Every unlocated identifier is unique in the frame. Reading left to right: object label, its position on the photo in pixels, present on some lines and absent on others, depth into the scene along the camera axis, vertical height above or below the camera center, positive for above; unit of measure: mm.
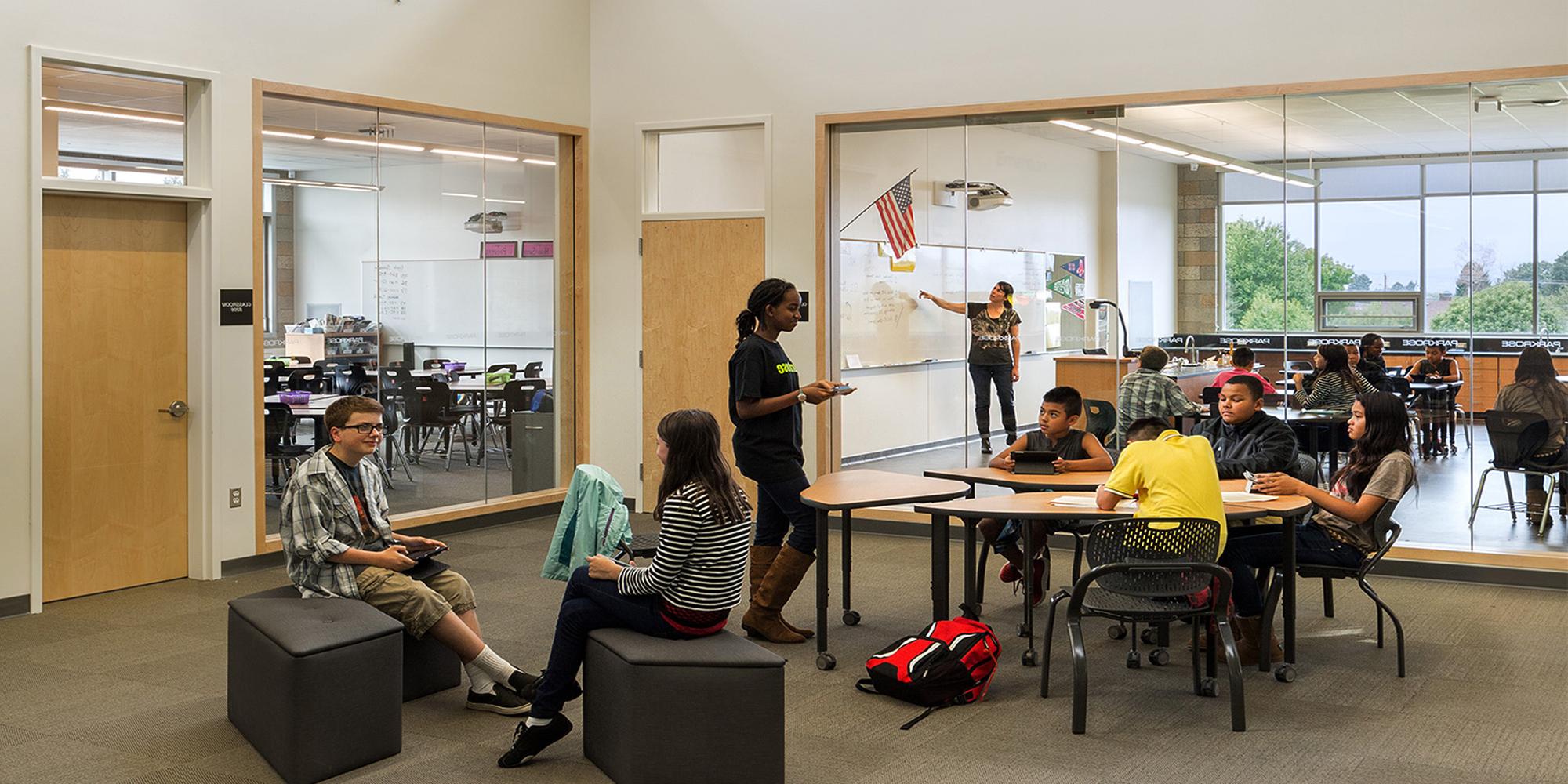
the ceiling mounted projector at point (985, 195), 8938 +1205
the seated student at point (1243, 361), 8008 +80
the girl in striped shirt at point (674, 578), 4285 -661
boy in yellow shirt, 4844 -380
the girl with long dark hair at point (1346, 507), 5465 -543
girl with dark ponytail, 5934 -218
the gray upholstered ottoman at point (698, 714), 4129 -1053
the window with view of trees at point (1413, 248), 7293 +730
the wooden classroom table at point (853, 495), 5617 -517
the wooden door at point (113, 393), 7082 -94
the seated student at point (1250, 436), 5941 -278
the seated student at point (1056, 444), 6582 -346
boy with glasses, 4859 -656
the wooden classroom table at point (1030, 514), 5141 -541
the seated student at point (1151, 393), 8227 -112
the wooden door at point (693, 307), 9578 +503
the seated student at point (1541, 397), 7297 -123
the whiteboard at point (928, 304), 8891 +512
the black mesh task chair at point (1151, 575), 4797 -737
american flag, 9250 +1082
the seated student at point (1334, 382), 7852 -43
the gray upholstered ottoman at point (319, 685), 4277 -1024
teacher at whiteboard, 9000 +171
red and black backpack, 5156 -1140
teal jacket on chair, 5855 -653
